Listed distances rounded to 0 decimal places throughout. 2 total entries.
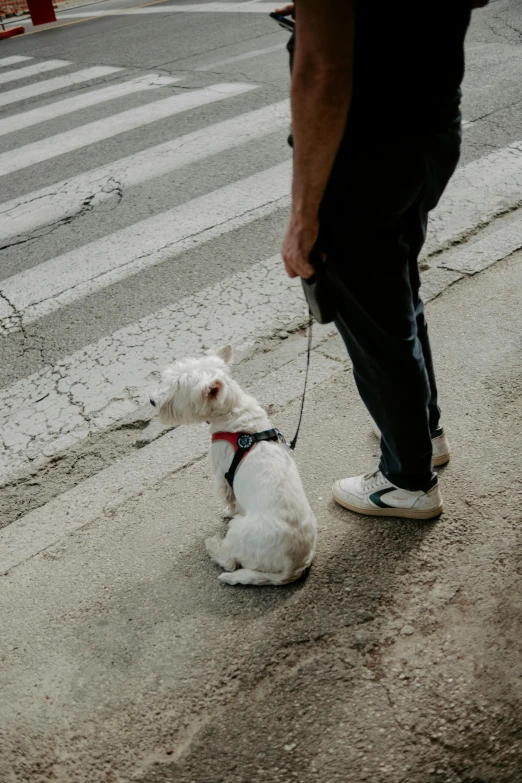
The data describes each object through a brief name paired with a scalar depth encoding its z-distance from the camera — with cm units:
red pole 1484
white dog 251
